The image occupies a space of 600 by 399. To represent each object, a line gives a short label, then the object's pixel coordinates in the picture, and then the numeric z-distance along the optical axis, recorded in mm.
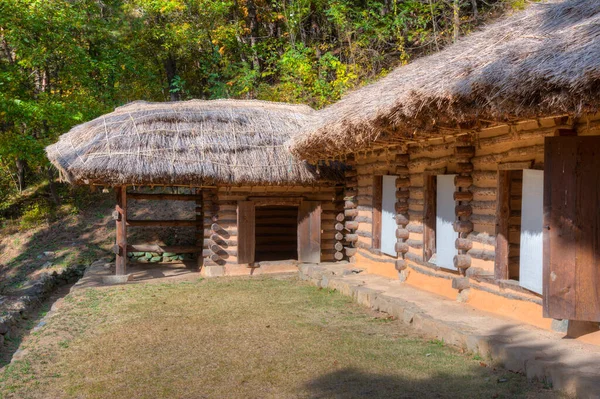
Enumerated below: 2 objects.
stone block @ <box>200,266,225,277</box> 13055
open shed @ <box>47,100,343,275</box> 11945
